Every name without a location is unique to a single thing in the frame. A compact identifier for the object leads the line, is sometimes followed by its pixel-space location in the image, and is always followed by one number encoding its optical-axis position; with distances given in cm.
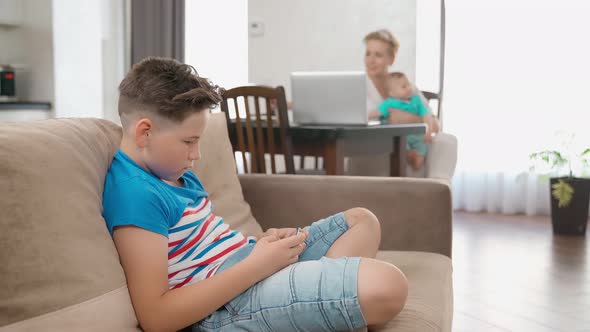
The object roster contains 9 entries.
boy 129
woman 387
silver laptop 325
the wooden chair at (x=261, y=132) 316
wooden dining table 308
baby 412
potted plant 437
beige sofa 110
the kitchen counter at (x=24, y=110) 407
